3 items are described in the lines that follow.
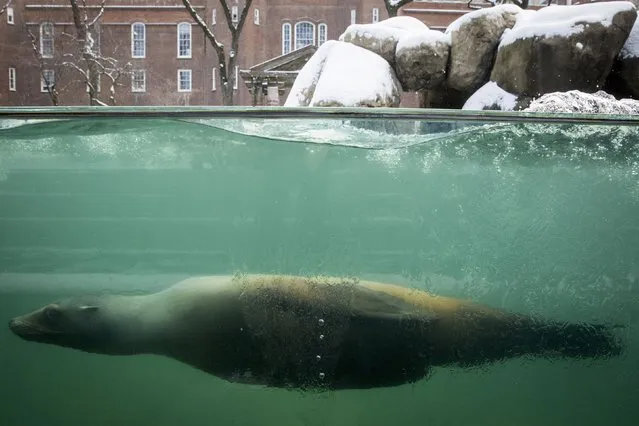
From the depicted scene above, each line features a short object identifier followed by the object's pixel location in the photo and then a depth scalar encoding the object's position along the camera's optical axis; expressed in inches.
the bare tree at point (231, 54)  750.5
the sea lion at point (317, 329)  106.8
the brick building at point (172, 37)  1321.4
